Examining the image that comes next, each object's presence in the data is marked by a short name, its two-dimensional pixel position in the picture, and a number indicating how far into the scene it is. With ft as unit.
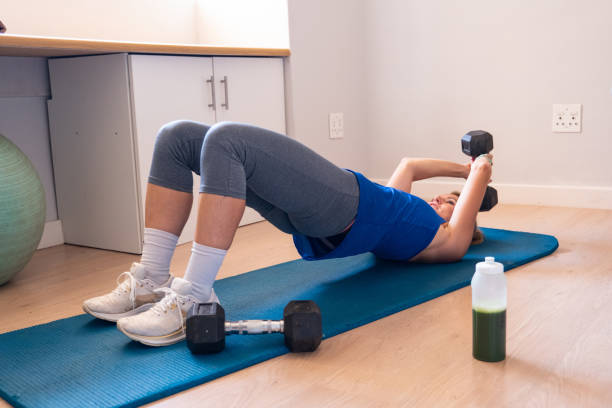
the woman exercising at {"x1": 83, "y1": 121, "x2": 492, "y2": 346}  4.31
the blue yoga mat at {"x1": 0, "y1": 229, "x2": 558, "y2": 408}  3.81
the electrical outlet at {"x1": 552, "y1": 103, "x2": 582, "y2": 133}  8.83
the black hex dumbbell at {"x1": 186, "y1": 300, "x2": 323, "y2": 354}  4.13
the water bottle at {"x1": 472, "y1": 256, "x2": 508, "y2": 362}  3.82
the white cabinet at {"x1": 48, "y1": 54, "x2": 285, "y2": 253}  7.33
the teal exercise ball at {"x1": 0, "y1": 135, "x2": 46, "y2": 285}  5.89
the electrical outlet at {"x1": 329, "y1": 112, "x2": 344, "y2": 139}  10.32
